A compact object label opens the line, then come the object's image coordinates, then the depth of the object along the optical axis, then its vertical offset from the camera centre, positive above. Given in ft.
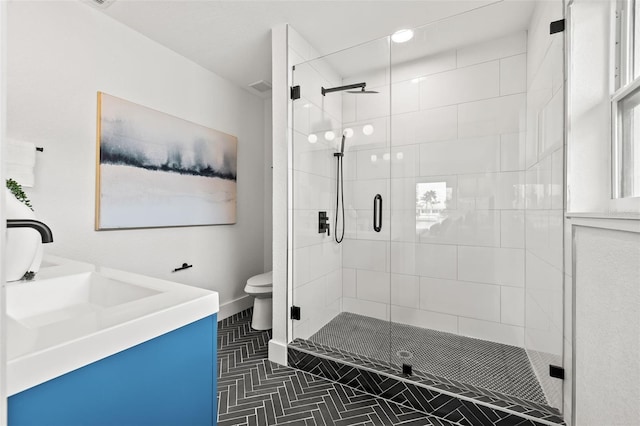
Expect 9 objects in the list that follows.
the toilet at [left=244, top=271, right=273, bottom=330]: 8.66 -2.79
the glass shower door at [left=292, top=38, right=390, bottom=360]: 7.48 +0.46
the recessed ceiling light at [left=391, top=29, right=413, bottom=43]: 7.04 +4.38
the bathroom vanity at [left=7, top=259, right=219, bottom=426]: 1.83 -1.15
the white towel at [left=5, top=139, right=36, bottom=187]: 5.20 +0.93
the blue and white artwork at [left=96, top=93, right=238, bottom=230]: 6.75 +1.16
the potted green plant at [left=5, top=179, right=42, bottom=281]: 3.61 -0.45
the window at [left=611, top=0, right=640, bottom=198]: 3.36 +1.34
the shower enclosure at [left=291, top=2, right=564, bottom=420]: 6.59 +0.36
